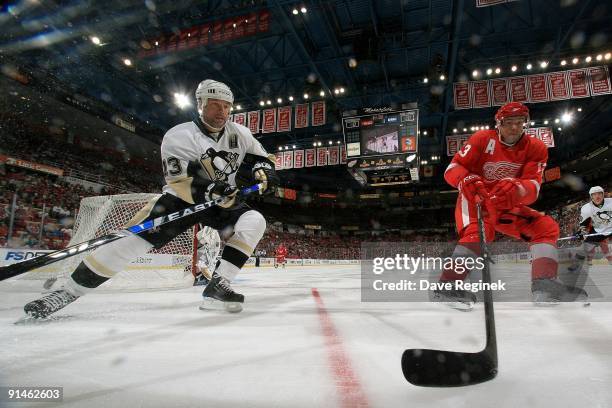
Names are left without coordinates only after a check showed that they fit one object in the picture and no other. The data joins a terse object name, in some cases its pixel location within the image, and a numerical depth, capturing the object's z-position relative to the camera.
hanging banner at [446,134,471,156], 13.01
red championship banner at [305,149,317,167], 14.21
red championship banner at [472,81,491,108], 10.24
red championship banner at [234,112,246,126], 12.46
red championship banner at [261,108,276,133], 12.20
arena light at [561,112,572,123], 15.21
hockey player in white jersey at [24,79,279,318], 1.86
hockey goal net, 3.96
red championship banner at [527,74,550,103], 9.52
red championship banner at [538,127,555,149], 11.32
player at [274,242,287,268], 15.29
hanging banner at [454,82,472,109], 10.38
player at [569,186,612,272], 5.80
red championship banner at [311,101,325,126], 12.24
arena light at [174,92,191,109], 13.40
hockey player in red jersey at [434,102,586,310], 2.16
